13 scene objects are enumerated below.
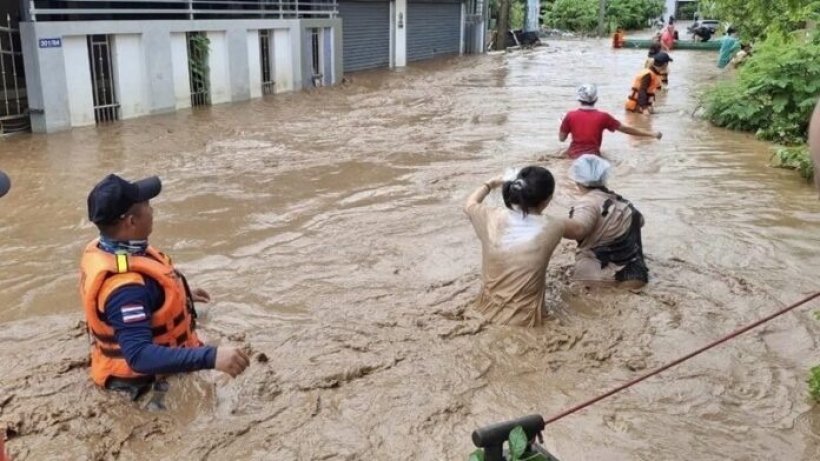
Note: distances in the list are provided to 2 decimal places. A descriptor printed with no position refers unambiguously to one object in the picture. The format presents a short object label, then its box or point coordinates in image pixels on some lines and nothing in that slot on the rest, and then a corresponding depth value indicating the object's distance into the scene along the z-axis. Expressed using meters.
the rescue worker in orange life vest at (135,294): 3.31
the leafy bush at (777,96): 11.89
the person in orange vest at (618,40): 35.06
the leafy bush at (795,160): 9.43
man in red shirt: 9.07
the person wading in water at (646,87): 14.02
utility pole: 45.00
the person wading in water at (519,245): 4.75
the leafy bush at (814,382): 4.09
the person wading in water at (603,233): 5.53
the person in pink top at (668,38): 31.75
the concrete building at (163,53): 12.09
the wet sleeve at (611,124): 9.07
